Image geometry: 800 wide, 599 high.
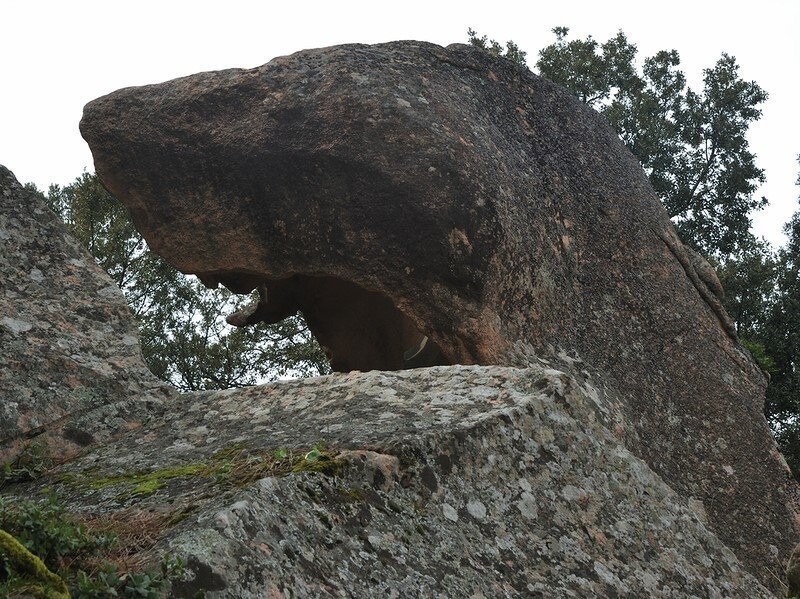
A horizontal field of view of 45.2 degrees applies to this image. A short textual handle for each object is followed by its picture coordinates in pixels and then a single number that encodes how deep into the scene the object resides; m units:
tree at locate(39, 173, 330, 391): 19.41
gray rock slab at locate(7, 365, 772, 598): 3.53
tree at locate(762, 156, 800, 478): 18.02
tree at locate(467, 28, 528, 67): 24.82
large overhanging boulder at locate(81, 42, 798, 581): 8.65
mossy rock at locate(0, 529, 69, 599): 2.90
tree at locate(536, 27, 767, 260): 24.00
